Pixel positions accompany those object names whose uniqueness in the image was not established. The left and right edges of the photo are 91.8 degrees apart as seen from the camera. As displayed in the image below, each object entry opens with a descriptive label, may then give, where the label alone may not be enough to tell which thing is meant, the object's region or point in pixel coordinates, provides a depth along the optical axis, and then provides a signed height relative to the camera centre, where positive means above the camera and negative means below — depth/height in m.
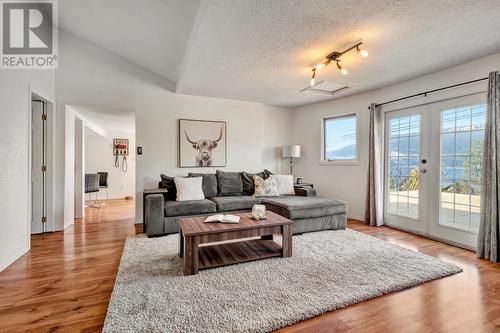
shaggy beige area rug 1.61 -1.02
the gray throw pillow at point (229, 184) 4.41 -0.35
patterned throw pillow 4.34 -0.41
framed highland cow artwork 4.56 +0.42
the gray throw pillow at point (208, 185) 4.30 -0.36
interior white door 3.60 -0.07
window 4.70 +0.53
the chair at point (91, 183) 5.57 -0.43
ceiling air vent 3.95 +1.32
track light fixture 2.66 +1.30
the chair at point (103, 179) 6.54 -0.40
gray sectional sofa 3.40 -0.62
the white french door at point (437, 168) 3.03 -0.03
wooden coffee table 2.24 -0.77
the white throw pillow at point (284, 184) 4.51 -0.36
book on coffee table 2.57 -0.58
